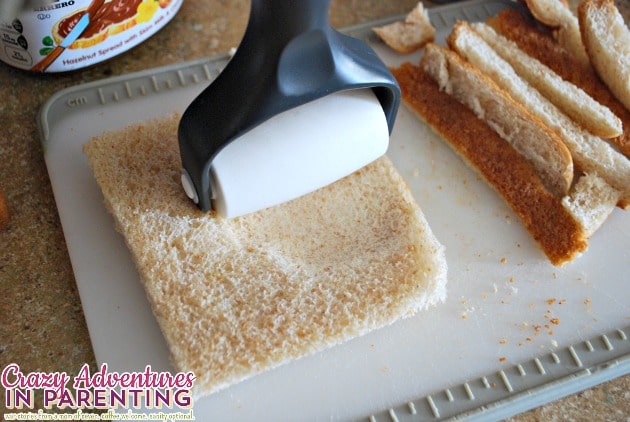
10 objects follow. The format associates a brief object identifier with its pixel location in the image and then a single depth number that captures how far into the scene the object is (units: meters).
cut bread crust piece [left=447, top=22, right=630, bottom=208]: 0.38
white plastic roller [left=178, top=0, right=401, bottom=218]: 0.33
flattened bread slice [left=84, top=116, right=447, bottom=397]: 0.33
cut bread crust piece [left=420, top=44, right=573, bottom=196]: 0.38
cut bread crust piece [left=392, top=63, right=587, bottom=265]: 0.37
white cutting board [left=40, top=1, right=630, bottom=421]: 0.34
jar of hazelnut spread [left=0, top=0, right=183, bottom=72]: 0.38
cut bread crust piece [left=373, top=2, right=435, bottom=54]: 0.43
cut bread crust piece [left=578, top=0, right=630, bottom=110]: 0.40
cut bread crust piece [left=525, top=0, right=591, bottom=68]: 0.42
